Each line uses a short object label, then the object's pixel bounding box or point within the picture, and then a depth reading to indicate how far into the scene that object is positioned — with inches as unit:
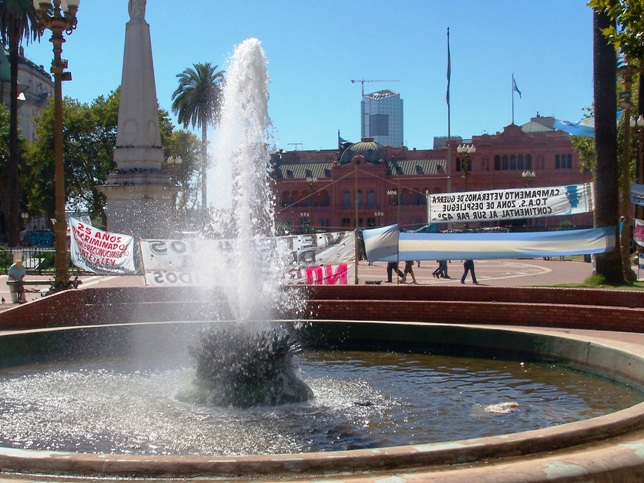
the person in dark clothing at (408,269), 980.0
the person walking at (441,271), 1102.1
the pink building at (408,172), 3533.5
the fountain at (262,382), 215.2
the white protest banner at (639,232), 834.2
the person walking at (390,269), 962.2
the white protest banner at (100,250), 856.9
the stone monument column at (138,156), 1077.1
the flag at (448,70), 2893.7
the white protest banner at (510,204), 731.4
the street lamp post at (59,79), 632.4
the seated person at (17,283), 727.1
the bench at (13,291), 726.5
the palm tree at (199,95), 2498.8
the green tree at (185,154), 2268.7
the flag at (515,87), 3602.4
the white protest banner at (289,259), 738.8
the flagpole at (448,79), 2886.3
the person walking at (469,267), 935.7
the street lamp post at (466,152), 1408.7
